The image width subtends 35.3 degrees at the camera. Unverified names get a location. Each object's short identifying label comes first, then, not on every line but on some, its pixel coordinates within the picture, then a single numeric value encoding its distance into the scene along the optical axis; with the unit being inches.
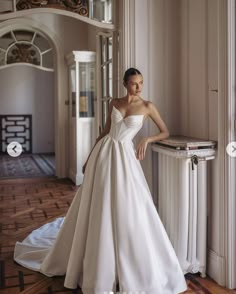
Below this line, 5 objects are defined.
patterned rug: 269.4
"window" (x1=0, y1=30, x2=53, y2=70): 246.8
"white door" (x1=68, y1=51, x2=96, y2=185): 225.9
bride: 86.4
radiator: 96.0
